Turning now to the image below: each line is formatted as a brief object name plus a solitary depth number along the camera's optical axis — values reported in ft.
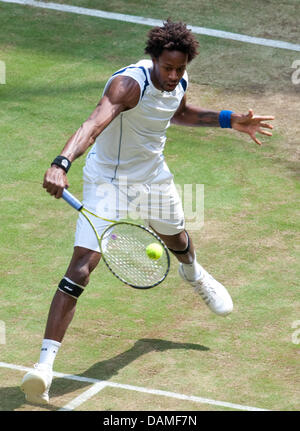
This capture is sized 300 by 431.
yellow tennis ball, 41.86
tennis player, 41.37
